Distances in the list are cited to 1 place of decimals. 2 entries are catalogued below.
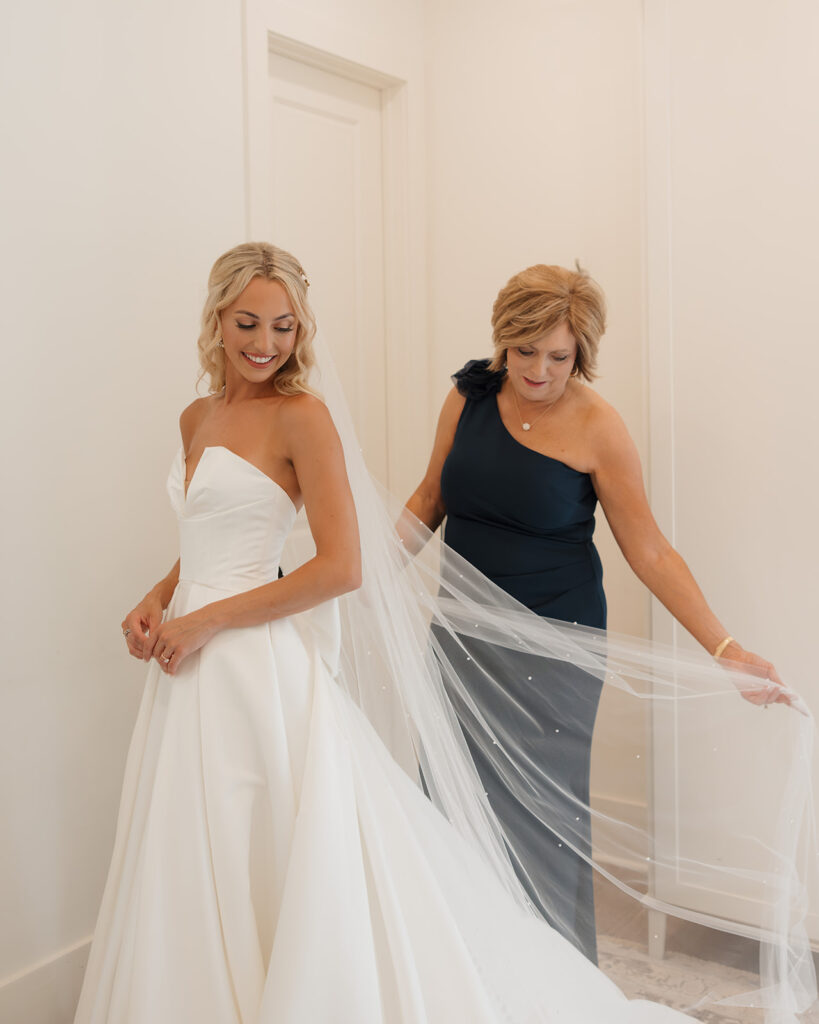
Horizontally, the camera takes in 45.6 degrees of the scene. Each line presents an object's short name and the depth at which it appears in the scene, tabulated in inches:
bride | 58.7
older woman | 76.2
